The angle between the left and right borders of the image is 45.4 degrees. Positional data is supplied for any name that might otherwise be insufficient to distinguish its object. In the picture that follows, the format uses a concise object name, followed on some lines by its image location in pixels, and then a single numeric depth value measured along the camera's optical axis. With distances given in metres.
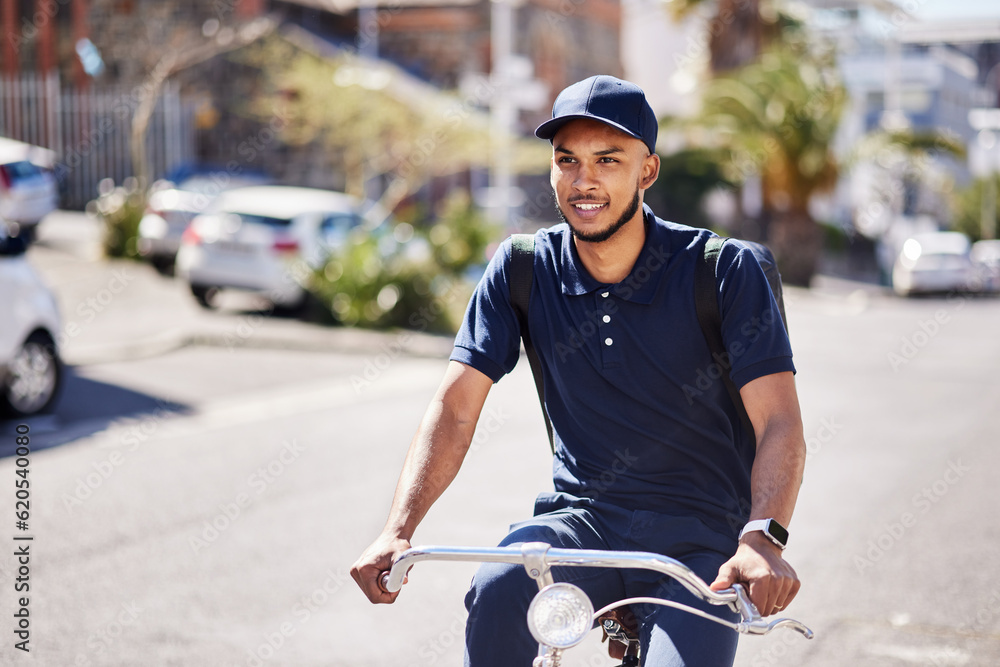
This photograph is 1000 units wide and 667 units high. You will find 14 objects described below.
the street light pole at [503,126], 21.84
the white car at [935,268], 30.20
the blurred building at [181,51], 31.02
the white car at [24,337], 9.30
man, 2.64
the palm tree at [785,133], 30.16
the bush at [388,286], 16.59
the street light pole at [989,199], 47.66
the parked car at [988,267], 32.06
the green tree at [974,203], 50.09
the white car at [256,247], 16.91
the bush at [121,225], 21.09
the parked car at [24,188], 20.56
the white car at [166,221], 19.98
